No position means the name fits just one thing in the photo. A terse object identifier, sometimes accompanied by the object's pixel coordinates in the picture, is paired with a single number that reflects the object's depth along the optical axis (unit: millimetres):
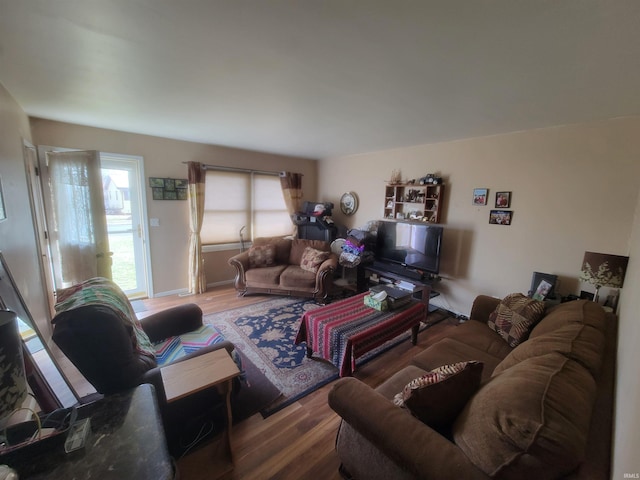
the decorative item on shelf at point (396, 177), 3824
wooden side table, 1285
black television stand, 3002
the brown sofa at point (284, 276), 3670
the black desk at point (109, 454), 770
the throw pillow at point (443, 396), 1055
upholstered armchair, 1165
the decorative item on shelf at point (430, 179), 3361
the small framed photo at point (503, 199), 2865
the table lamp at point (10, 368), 708
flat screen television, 3287
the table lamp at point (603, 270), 2062
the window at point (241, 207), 4192
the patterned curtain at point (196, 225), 3838
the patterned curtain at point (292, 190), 4809
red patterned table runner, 2053
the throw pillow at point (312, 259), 3869
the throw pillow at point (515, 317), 1953
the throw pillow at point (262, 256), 4035
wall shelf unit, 3422
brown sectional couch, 757
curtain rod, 3945
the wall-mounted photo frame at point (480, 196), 3031
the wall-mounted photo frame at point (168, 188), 3628
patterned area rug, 2103
